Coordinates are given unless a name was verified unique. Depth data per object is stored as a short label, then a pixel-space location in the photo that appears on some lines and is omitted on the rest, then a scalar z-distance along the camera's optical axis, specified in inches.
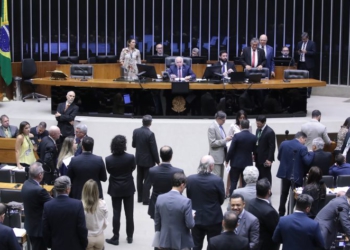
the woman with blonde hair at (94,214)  347.3
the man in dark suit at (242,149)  491.2
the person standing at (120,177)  415.8
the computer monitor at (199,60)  780.0
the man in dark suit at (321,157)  447.2
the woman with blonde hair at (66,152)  423.1
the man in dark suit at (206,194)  367.2
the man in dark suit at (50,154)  443.5
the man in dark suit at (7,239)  305.0
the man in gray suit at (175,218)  338.6
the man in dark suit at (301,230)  314.8
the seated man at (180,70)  656.4
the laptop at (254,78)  636.1
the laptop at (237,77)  629.6
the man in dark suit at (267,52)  734.5
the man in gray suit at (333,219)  351.3
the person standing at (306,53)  790.5
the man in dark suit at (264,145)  502.0
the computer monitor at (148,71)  633.6
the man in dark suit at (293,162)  456.1
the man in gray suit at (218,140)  510.9
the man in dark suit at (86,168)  398.9
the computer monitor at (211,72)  640.4
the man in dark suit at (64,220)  333.1
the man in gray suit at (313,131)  501.0
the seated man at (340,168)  440.5
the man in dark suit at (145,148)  504.7
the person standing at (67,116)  570.9
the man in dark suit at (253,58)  712.8
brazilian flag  758.4
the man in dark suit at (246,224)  319.0
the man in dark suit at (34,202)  354.3
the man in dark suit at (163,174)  392.5
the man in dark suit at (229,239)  295.4
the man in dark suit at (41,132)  504.4
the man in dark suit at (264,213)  331.0
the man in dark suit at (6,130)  530.0
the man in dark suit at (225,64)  684.1
